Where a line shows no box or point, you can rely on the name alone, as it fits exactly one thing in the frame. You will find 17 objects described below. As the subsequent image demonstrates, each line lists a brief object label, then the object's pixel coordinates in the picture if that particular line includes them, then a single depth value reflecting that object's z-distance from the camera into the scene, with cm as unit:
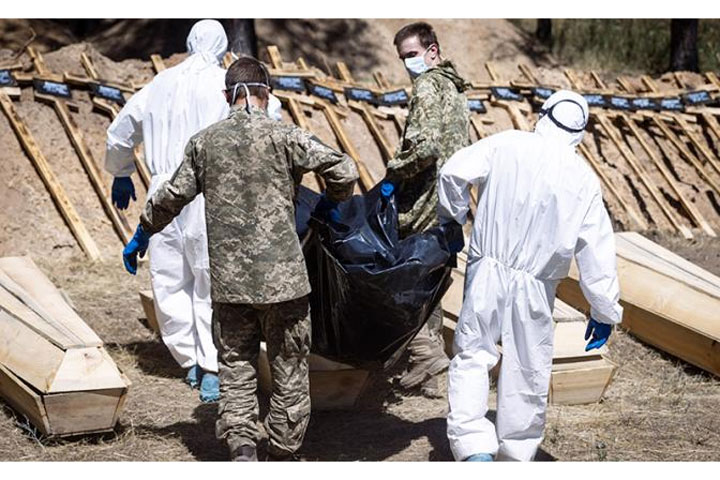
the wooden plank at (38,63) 972
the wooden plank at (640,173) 1035
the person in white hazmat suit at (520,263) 479
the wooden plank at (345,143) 967
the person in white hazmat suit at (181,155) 605
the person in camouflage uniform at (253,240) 473
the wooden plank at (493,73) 1113
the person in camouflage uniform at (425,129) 562
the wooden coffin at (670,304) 661
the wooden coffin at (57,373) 529
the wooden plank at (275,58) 1040
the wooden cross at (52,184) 891
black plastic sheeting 521
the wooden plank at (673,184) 1045
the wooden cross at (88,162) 908
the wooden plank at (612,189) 1034
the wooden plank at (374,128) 998
